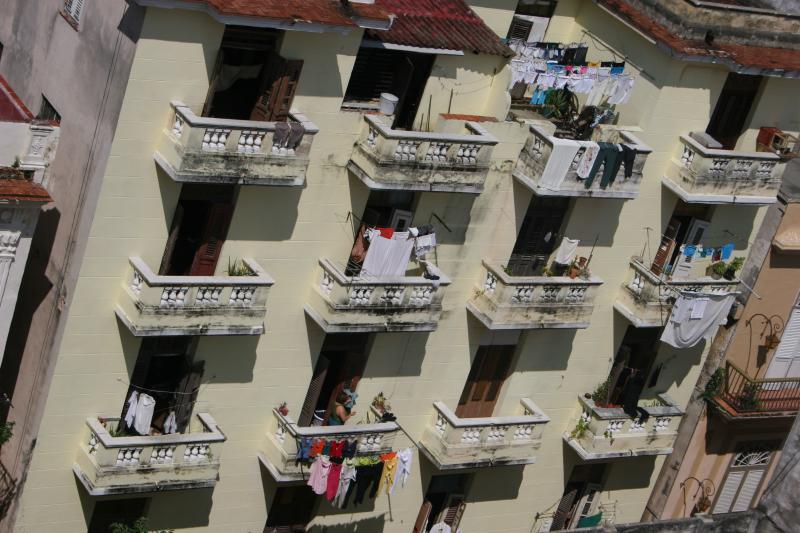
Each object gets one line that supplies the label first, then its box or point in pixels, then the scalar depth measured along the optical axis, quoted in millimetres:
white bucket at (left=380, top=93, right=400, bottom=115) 37312
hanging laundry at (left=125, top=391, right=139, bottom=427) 36594
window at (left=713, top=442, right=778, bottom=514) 49375
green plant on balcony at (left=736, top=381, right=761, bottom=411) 46938
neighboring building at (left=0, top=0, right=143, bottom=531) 33938
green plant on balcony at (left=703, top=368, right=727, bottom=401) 46938
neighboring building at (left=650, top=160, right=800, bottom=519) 46000
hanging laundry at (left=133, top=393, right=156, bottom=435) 36375
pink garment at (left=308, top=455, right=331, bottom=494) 38562
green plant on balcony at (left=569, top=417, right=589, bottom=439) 43781
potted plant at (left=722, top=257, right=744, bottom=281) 44469
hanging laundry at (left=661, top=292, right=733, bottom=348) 42812
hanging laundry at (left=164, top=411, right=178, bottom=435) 37719
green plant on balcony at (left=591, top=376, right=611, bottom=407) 43969
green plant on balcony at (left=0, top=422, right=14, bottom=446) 36969
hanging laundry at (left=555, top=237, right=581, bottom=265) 41156
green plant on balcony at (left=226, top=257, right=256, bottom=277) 36875
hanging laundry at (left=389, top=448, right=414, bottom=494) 40219
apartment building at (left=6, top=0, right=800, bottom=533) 35188
